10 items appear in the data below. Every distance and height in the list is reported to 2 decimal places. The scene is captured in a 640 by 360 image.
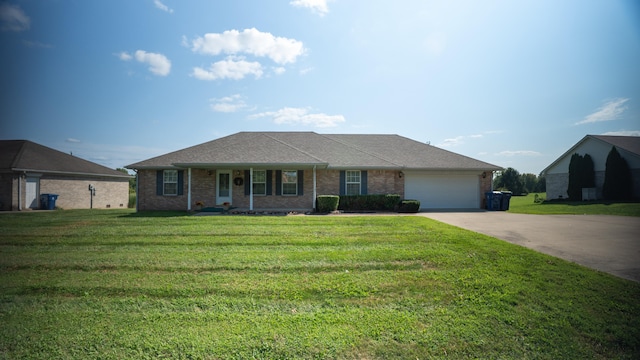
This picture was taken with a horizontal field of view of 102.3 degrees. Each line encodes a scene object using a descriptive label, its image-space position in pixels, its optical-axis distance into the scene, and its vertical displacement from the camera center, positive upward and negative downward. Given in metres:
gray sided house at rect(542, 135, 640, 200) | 19.62 +2.25
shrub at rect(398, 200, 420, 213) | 14.35 -1.07
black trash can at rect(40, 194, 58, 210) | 17.61 -1.02
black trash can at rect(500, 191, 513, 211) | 15.83 -0.87
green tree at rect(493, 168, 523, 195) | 42.21 +0.98
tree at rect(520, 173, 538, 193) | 46.09 +1.05
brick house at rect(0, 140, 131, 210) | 16.56 +0.49
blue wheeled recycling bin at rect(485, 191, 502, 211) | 15.84 -0.81
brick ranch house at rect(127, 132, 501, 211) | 14.72 +0.56
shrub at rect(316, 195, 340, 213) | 13.82 -0.88
